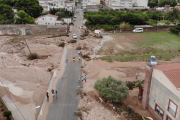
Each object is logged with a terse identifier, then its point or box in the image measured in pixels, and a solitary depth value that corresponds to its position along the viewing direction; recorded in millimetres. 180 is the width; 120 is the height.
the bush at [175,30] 52509
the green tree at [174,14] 68469
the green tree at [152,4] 104312
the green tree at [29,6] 63562
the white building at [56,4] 78438
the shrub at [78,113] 19419
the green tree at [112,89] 21156
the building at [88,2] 90938
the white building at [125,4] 88812
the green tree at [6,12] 57781
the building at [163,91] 16641
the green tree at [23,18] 55356
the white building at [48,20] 59125
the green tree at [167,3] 99938
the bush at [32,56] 36391
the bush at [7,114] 19188
